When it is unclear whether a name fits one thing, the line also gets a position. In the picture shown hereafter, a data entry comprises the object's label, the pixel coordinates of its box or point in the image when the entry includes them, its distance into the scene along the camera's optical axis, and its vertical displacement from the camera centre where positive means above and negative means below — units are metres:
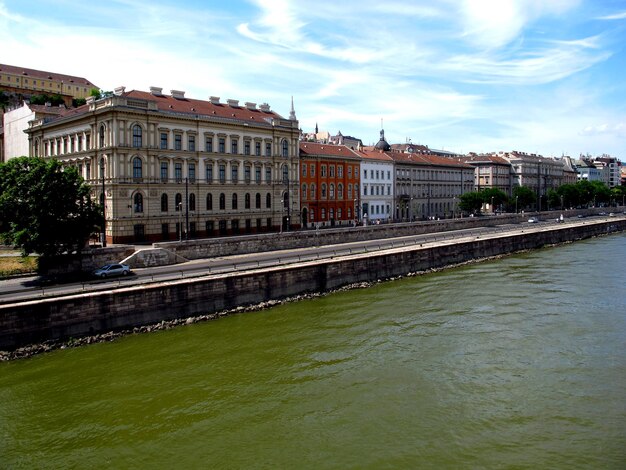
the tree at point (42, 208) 35.81 +0.92
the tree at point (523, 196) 115.44 +4.36
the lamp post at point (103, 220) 45.54 +0.28
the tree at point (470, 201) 100.06 +2.95
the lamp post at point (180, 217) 51.84 +0.27
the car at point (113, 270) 37.00 -3.43
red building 73.31 +4.93
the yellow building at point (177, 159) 50.75 +6.39
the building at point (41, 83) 123.31 +33.34
